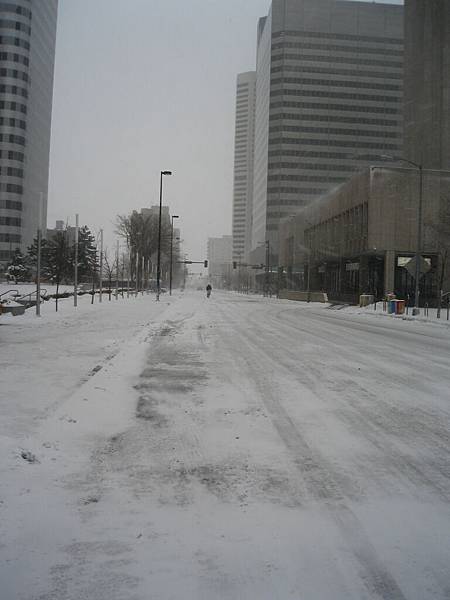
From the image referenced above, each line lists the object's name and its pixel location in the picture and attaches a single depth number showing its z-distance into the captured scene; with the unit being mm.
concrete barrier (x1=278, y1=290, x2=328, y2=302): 54075
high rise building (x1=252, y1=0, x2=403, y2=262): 135750
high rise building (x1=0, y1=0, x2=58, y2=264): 109125
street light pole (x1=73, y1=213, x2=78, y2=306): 27602
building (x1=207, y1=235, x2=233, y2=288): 182250
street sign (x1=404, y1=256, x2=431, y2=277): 27641
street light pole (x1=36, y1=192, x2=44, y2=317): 20209
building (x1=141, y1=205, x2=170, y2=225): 98388
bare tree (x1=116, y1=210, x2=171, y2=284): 73562
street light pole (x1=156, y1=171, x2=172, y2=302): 47619
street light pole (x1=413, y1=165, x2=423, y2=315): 27262
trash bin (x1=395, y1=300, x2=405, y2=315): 30906
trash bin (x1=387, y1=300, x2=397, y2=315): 30978
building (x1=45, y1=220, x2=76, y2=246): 110862
